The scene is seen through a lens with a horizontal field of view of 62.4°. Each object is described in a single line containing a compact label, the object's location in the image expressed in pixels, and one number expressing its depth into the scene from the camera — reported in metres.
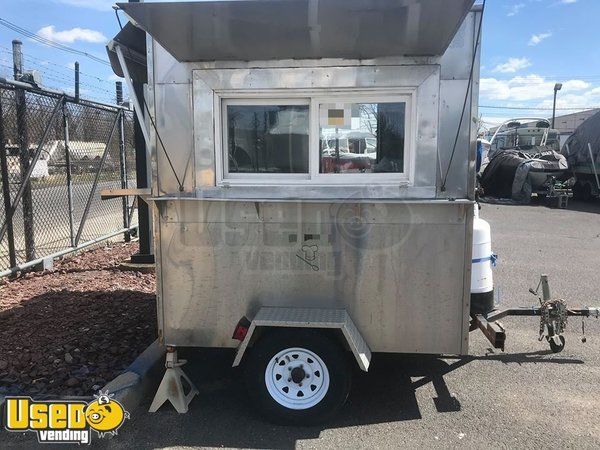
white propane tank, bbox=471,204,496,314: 3.93
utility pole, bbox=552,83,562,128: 38.97
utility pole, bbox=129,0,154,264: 6.47
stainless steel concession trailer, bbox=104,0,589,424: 3.31
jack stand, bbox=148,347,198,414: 3.56
